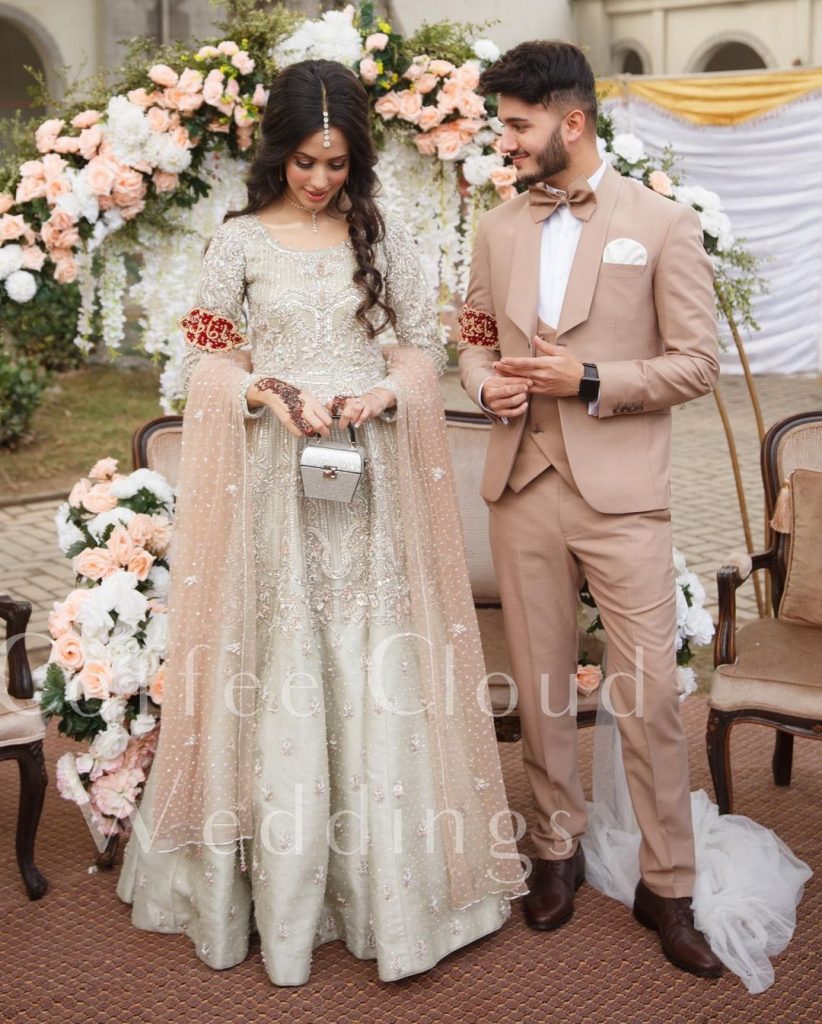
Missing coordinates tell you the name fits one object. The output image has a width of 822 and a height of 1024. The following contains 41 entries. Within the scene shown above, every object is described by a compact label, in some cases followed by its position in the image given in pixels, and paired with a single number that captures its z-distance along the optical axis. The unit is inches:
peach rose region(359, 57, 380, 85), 166.2
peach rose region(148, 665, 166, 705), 146.9
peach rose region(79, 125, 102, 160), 168.7
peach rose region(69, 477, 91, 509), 158.1
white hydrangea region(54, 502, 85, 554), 157.2
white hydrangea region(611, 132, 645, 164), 172.9
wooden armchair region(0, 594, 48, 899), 141.7
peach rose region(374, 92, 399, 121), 169.2
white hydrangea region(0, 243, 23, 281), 168.7
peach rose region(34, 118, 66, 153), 170.7
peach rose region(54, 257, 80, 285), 171.5
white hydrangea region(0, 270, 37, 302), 169.0
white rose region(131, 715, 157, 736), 147.6
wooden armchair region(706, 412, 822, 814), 147.3
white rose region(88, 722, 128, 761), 146.0
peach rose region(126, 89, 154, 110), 168.1
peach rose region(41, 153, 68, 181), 168.1
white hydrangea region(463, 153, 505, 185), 172.7
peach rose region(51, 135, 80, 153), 169.3
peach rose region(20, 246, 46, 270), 170.1
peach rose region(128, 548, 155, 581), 151.2
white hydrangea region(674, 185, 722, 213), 177.8
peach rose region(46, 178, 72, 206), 167.2
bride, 125.5
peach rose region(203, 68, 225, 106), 164.9
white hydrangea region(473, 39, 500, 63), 172.6
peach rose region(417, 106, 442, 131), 169.0
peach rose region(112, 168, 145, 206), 167.2
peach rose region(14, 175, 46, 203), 168.9
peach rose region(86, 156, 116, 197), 165.8
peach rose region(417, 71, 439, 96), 169.2
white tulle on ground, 130.0
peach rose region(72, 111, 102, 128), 170.4
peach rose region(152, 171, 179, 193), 169.9
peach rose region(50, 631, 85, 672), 147.0
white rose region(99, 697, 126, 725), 145.2
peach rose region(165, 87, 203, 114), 165.5
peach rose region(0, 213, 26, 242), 168.4
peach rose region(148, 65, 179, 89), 166.9
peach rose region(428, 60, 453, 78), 169.9
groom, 123.4
